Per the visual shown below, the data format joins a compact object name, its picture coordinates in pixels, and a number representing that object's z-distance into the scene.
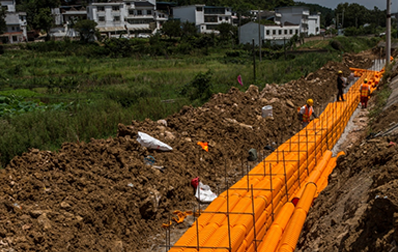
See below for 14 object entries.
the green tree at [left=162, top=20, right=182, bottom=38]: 60.25
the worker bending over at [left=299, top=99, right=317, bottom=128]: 12.62
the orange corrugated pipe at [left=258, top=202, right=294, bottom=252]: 6.61
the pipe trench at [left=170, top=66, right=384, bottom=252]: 6.36
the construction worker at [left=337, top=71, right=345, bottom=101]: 16.28
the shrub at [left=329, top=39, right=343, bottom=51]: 47.51
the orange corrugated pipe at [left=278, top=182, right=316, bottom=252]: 6.59
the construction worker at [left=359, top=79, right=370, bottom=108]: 16.65
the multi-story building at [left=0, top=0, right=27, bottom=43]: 58.95
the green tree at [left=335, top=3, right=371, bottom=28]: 96.00
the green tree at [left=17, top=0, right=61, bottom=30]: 70.44
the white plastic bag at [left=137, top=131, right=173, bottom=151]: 9.73
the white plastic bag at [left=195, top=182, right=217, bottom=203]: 9.19
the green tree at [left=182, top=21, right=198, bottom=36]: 64.81
